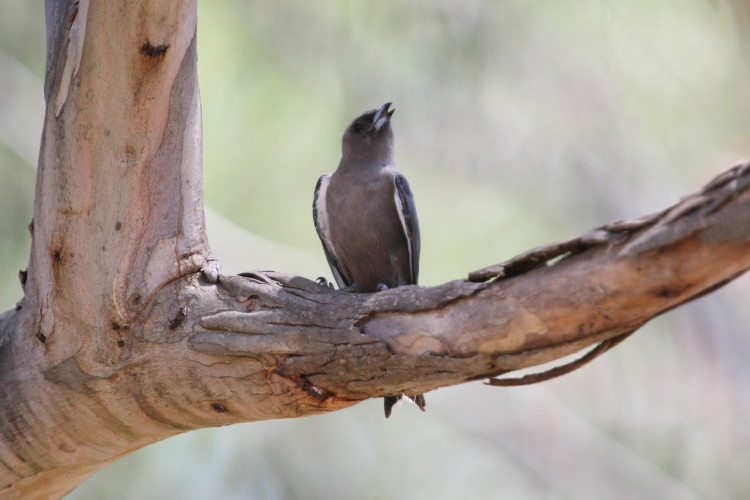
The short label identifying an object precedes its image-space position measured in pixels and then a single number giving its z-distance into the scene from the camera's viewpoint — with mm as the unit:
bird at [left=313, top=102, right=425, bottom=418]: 8031
